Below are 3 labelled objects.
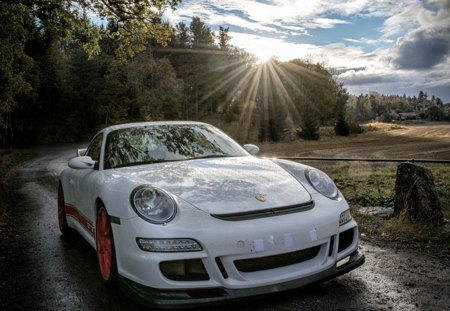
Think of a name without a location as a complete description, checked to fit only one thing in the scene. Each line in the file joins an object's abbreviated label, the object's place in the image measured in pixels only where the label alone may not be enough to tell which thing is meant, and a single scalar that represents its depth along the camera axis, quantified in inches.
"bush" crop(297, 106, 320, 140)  1549.0
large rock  219.8
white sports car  117.9
